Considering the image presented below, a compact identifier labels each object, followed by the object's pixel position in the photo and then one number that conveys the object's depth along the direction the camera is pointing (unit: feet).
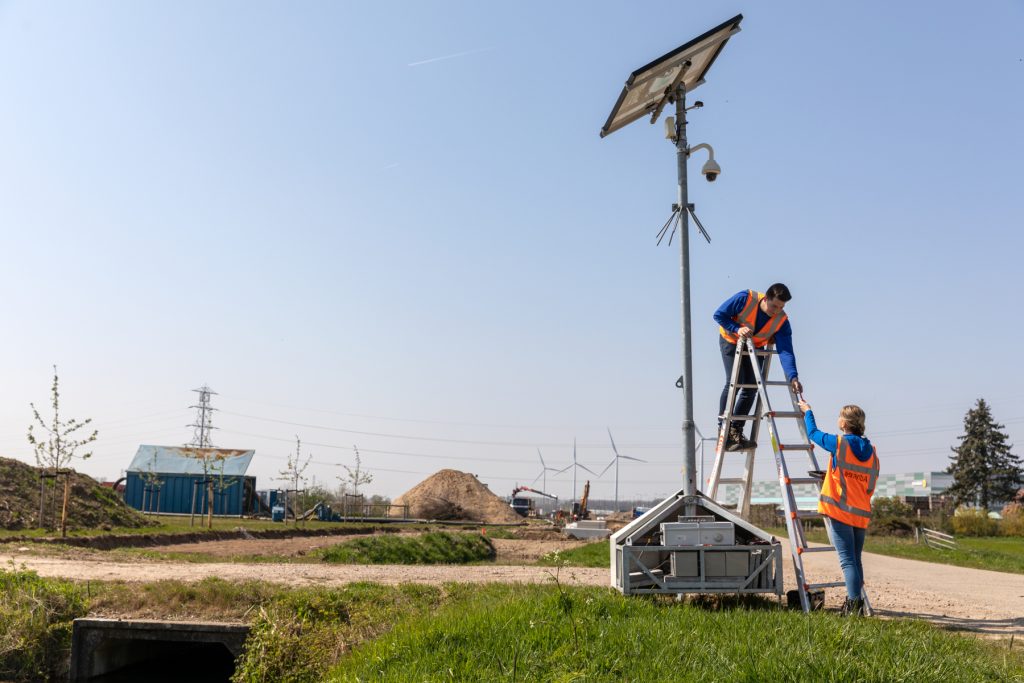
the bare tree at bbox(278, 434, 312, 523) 156.76
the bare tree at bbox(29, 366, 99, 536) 82.69
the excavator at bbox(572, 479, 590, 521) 179.63
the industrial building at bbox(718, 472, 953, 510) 231.71
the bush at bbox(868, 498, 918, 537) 126.41
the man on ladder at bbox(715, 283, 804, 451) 29.84
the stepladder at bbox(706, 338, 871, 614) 26.63
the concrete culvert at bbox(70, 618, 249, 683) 32.19
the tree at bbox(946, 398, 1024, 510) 239.71
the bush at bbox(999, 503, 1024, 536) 124.26
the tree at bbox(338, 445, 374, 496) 195.83
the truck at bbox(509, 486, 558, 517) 222.28
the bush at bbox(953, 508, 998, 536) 128.77
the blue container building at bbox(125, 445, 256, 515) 165.58
